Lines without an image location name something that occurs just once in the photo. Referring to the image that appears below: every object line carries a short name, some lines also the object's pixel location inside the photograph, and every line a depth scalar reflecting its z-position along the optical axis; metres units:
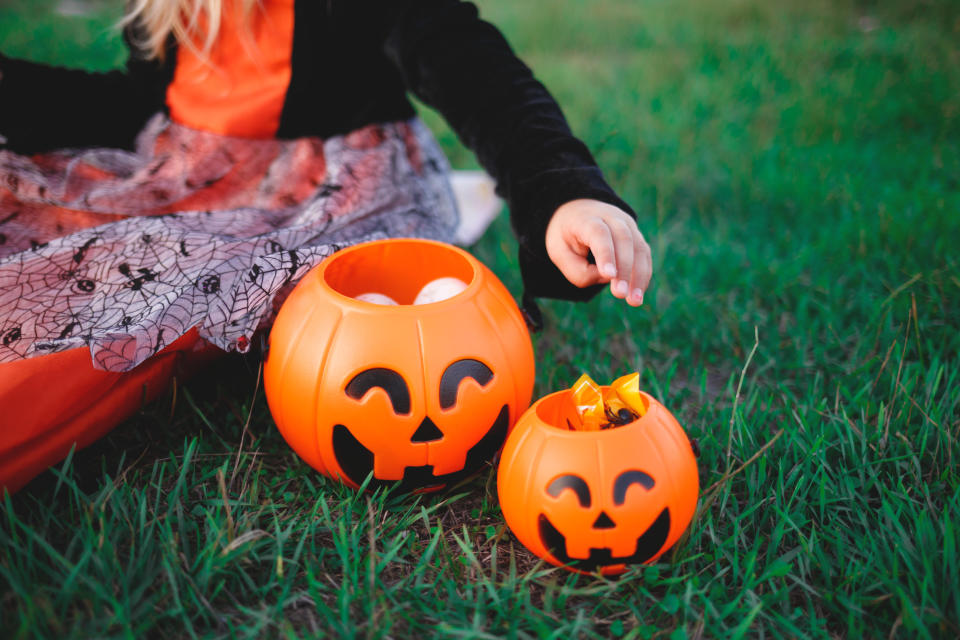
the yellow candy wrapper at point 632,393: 1.17
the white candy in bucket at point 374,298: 1.36
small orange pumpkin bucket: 1.06
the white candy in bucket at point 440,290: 1.34
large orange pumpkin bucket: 1.16
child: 1.23
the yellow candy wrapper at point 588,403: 1.17
